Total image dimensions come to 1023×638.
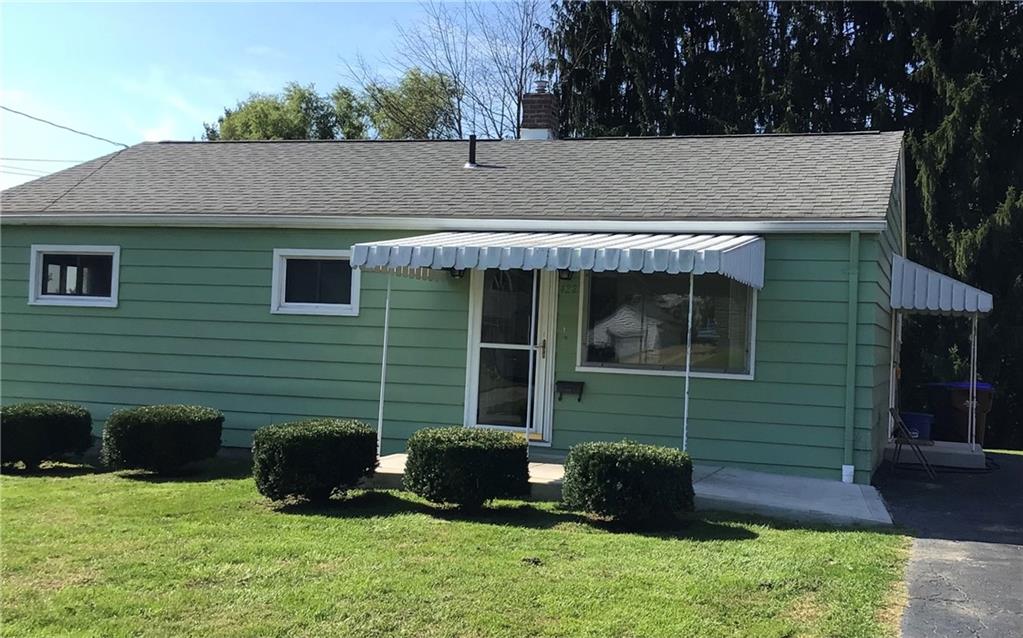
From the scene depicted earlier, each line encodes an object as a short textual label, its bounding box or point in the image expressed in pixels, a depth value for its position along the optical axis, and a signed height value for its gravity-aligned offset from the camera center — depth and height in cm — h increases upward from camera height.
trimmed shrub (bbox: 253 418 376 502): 669 -108
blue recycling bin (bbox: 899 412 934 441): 1120 -92
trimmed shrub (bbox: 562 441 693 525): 605 -104
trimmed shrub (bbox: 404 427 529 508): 653 -106
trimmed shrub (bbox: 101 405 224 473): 820 -119
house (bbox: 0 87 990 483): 815 +45
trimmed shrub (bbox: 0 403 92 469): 852 -123
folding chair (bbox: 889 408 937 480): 935 -101
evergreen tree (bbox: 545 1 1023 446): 1673 +631
